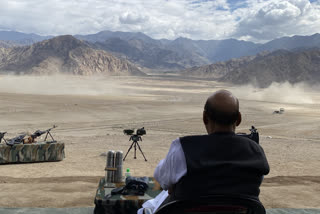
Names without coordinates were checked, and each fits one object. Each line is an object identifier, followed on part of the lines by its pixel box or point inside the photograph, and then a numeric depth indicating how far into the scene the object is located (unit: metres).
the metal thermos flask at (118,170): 5.80
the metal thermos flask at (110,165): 5.80
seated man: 2.42
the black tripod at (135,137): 10.95
